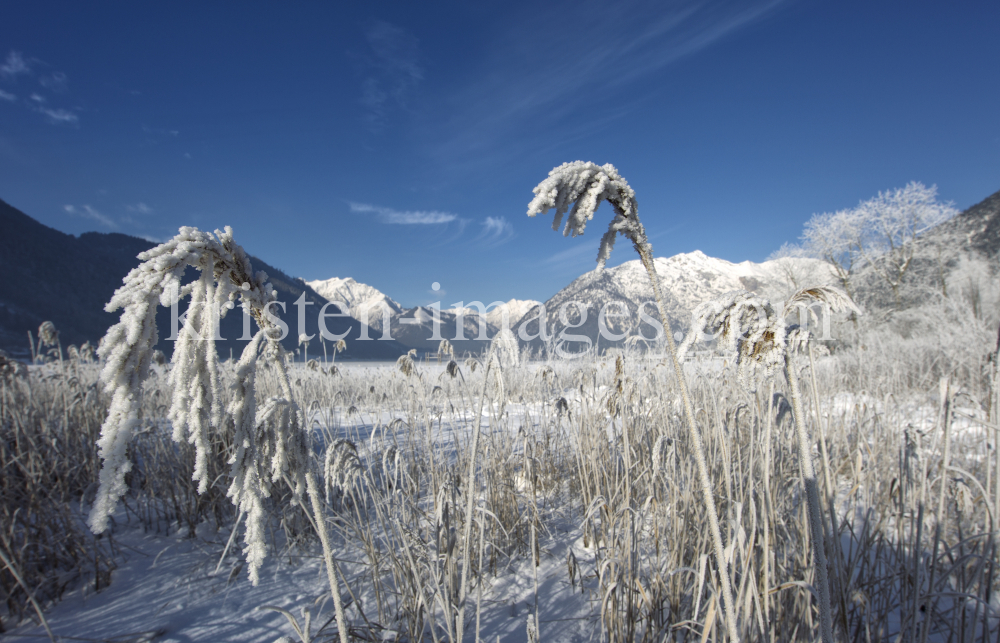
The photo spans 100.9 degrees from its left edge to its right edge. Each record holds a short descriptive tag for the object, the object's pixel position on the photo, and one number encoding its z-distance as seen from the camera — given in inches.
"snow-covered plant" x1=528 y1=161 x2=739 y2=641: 34.4
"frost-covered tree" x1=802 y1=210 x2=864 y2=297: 709.3
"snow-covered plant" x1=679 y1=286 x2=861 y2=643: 32.3
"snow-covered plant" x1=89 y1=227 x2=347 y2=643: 23.8
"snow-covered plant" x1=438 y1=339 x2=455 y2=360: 187.7
